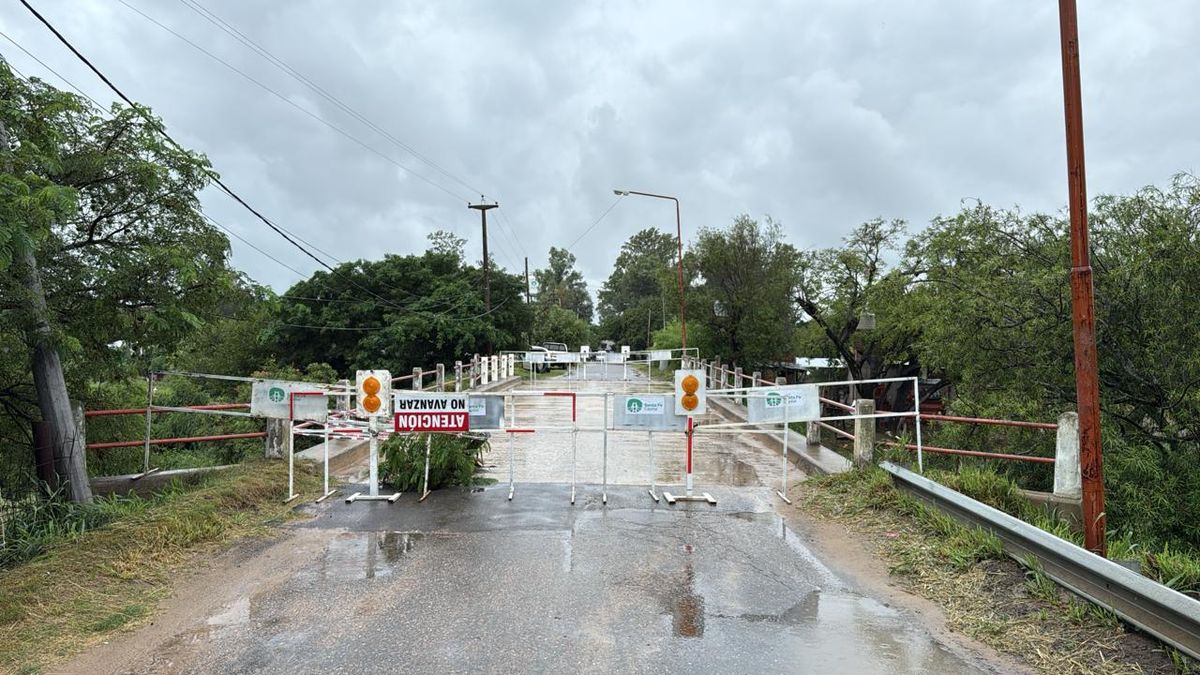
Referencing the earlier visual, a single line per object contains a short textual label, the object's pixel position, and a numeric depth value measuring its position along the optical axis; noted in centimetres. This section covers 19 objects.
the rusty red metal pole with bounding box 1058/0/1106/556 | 575
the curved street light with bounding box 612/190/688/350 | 3010
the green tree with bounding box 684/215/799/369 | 3097
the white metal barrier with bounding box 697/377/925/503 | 884
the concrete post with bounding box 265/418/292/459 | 982
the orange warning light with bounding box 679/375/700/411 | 854
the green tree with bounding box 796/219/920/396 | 2505
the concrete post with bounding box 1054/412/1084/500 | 742
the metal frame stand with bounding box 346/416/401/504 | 838
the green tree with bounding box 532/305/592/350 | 6912
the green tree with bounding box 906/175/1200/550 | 855
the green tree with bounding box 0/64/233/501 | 693
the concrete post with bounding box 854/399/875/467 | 959
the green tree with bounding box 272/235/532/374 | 3959
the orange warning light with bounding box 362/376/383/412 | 841
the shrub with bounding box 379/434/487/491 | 887
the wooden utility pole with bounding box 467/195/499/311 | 4066
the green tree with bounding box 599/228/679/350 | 9544
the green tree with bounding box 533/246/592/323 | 11635
